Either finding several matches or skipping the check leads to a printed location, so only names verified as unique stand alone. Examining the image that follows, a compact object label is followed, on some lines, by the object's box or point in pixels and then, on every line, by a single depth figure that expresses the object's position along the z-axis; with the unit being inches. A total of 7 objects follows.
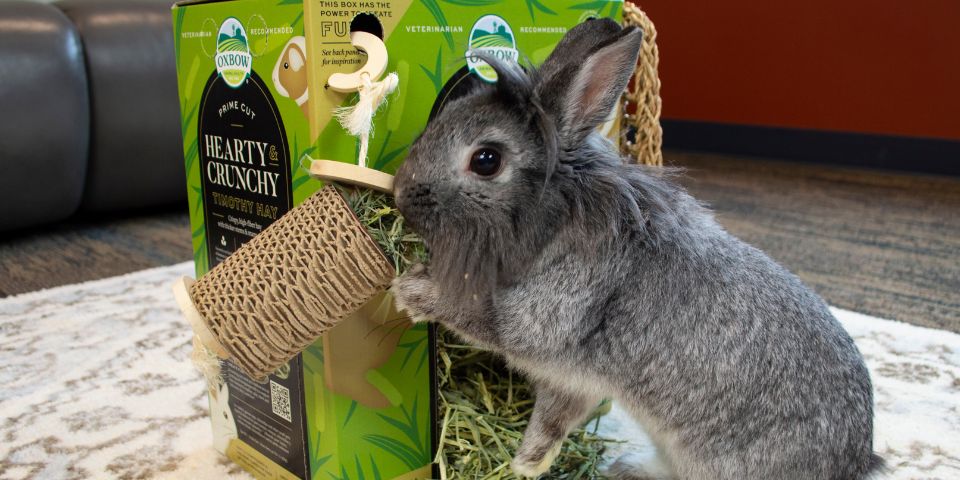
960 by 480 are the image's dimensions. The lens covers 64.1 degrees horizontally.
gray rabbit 29.8
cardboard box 31.8
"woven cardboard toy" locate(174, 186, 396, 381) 30.2
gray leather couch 80.4
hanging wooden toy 29.8
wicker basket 45.5
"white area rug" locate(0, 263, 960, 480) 42.1
